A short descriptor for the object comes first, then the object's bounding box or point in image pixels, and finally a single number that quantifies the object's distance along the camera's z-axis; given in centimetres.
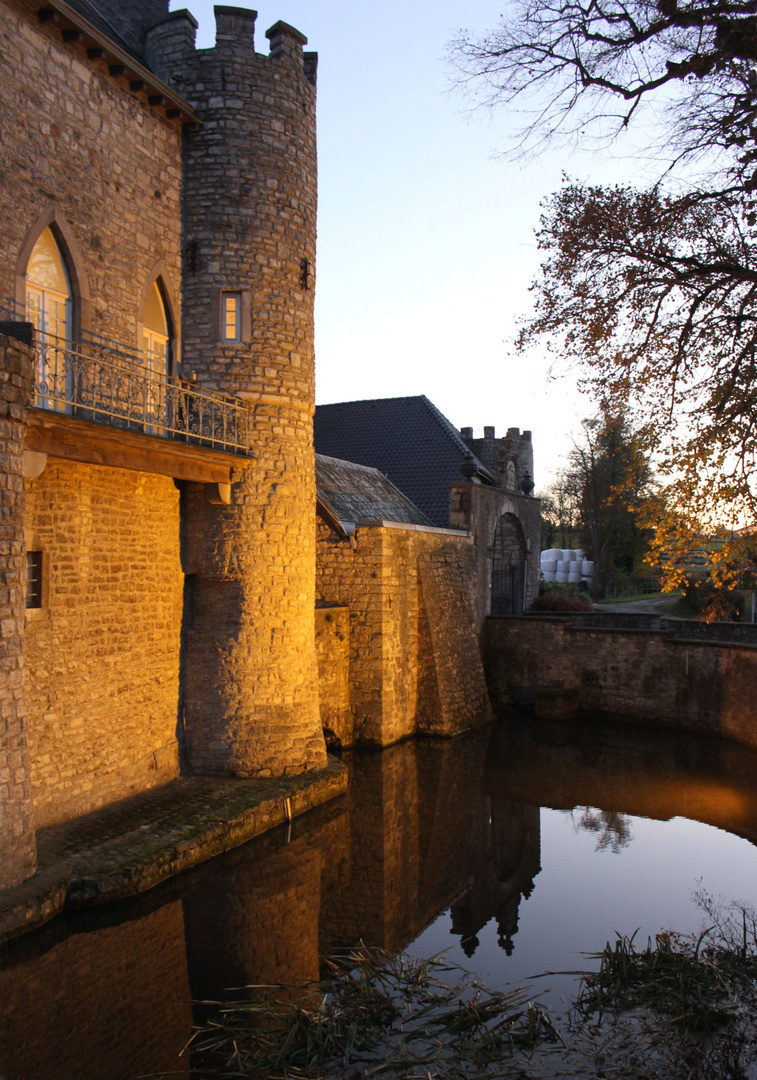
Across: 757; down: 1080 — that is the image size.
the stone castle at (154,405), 772
